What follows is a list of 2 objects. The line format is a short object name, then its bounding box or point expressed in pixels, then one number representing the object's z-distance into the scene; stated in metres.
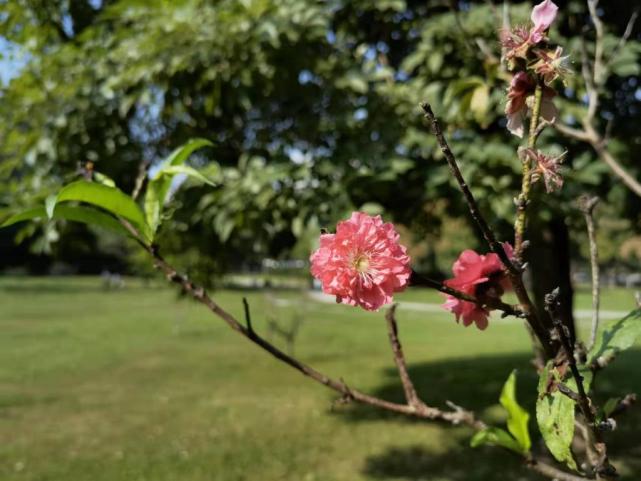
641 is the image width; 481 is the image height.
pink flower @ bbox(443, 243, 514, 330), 0.25
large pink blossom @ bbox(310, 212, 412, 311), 0.22
